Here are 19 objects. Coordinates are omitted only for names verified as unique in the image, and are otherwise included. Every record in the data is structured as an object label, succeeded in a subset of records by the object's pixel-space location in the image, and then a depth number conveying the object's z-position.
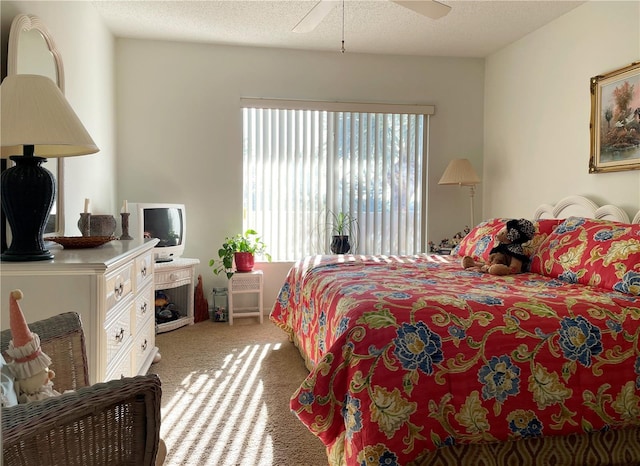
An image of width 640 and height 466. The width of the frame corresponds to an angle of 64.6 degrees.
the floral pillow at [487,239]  3.16
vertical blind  4.91
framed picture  3.29
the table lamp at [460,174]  4.65
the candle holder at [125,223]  3.50
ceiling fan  2.75
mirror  2.39
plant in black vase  5.03
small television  4.08
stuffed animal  2.98
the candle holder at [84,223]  2.80
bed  1.73
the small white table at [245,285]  4.52
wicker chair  1.00
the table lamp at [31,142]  1.86
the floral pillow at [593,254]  2.38
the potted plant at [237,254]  4.52
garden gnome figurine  1.23
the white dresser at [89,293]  1.90
